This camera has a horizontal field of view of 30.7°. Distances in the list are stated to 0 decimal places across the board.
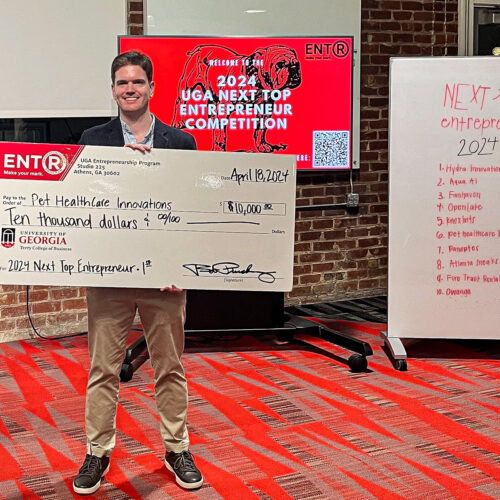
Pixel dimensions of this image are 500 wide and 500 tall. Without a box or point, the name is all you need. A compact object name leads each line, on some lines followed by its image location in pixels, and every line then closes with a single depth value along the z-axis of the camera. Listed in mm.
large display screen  4684
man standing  2889
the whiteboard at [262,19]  5281
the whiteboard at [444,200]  4508
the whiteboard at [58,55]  4926
